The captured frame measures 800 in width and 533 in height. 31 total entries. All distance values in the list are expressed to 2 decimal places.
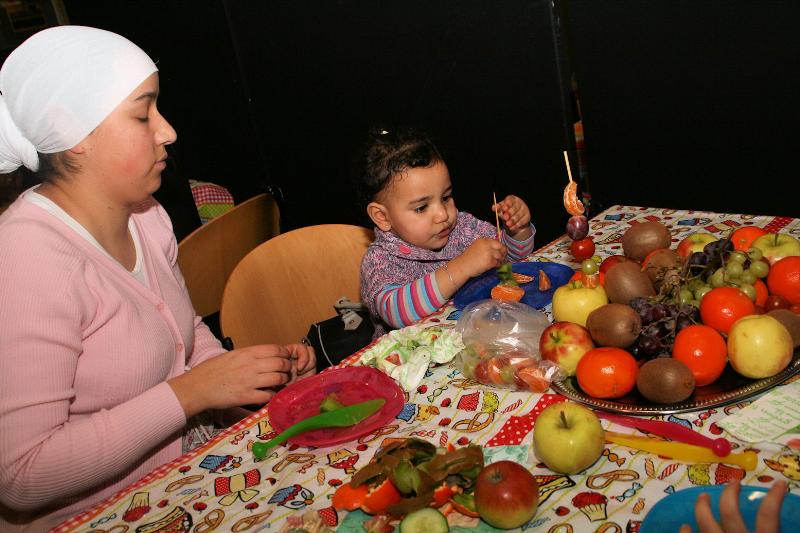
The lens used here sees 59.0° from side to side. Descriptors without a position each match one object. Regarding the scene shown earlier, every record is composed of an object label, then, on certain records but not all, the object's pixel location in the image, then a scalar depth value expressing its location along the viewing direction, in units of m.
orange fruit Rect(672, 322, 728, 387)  1.18
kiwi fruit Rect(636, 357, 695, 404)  1.15
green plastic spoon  1.29
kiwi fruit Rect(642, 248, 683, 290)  1.44
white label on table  1.07
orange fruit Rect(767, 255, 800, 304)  1.32
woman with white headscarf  1.32
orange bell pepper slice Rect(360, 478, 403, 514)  1.06
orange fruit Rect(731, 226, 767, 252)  1.55
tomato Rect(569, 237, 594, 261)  1.71
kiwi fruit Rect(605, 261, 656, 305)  1.41
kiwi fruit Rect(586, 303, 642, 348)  1.27
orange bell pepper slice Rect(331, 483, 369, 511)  1.08
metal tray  1.14
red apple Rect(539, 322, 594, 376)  1.31
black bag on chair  1.96
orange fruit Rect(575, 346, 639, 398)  1.20
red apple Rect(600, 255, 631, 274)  1.57
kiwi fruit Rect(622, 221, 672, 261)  1.64
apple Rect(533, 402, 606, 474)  1.06
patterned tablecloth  1.01
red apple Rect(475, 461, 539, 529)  0.97
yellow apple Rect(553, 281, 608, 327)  1.43
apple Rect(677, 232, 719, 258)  1.57
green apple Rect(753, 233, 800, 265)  1.43
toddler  2.02
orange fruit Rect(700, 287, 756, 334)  1.25
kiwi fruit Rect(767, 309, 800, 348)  1.20
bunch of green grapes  1.35
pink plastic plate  1.31
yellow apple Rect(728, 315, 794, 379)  1.15
